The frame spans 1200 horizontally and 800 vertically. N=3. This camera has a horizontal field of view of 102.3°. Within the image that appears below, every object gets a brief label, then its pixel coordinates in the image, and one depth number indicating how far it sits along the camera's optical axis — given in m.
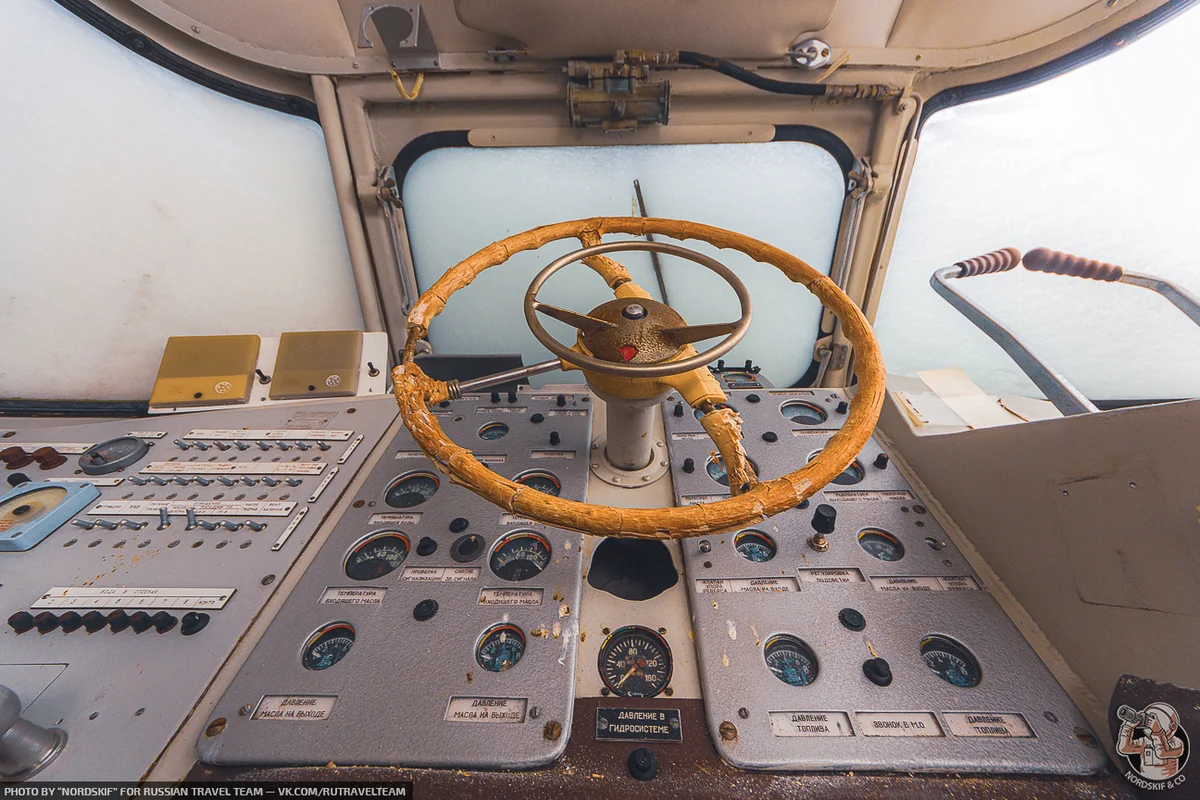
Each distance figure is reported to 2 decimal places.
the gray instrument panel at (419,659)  0.76
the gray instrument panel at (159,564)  0.81
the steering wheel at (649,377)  0.71
